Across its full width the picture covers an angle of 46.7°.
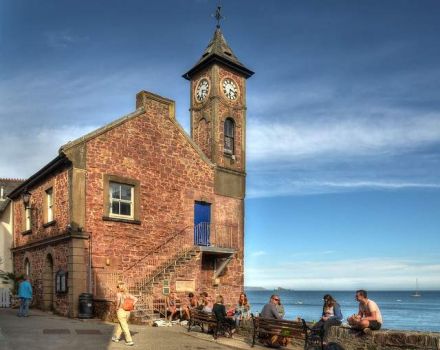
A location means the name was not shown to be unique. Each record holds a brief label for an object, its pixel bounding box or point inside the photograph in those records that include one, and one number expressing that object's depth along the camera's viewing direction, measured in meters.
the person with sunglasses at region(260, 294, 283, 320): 12.86
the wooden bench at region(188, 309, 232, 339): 14.01
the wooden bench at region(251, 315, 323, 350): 11.38
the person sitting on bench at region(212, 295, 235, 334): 13.99
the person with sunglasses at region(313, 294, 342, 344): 11.48
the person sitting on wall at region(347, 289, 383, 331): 10.27
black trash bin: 16.80
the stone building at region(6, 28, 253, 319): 18.23
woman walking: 11.84
